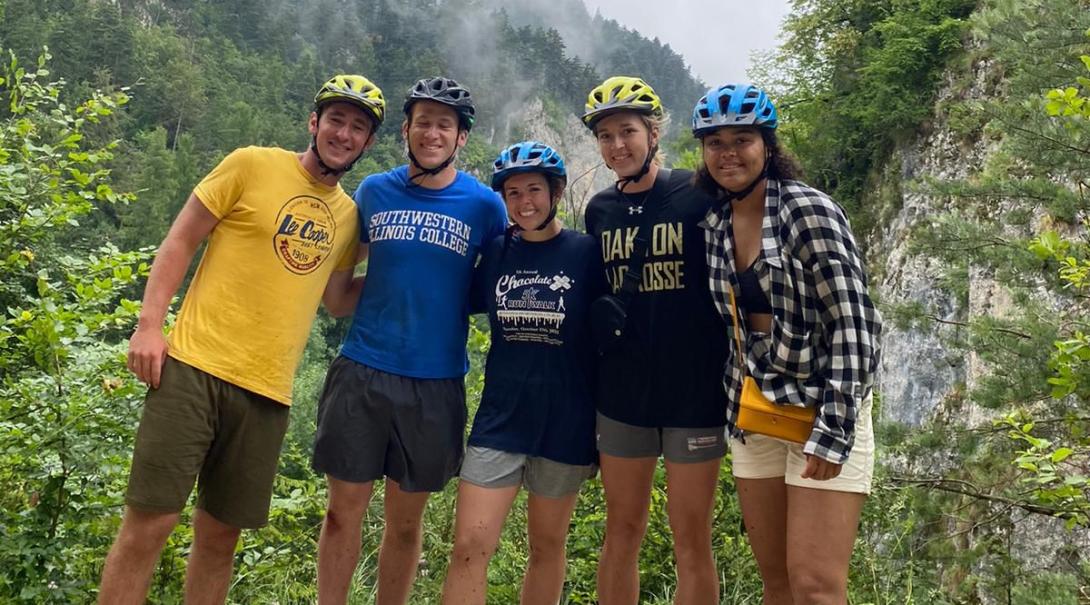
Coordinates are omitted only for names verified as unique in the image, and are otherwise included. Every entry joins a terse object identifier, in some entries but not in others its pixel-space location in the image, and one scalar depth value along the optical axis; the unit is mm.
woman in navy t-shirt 3359
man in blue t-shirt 3432
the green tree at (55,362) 3645
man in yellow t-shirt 3035
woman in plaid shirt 2607
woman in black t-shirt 3234
